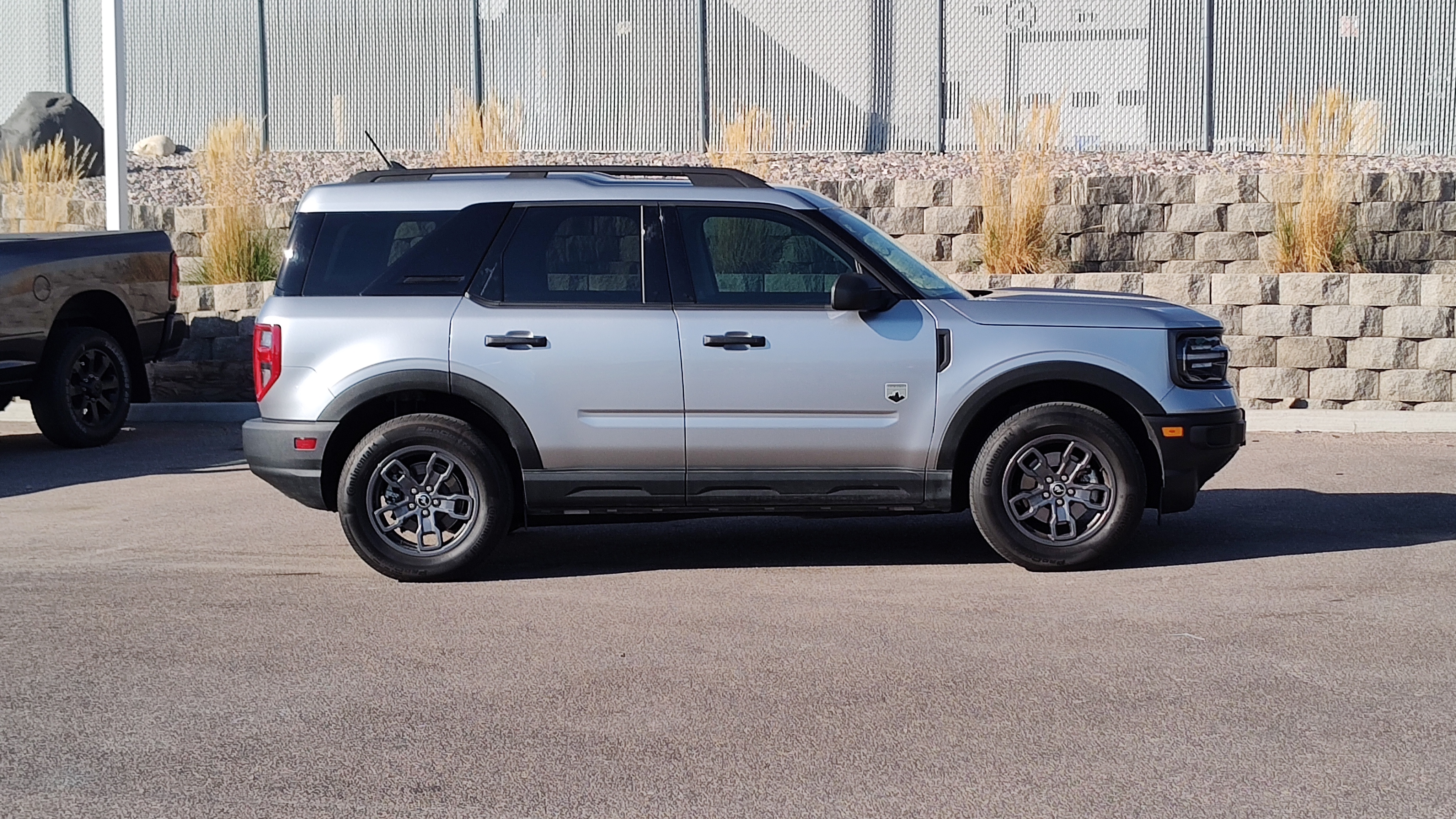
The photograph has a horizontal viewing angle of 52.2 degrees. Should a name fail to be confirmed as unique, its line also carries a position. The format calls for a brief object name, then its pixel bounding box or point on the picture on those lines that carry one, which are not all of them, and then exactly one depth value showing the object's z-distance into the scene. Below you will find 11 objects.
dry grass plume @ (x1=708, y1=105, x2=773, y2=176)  15.46
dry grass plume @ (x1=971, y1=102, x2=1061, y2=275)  14.01
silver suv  6.91
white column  14.34
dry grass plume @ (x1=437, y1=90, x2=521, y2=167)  15.62
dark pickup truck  11.05
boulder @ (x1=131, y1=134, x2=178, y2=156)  22.61
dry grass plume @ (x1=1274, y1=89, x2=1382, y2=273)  13.10
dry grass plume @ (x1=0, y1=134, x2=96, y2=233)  15.96
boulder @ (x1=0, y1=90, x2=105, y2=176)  21.50
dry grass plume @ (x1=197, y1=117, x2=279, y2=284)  14.88
